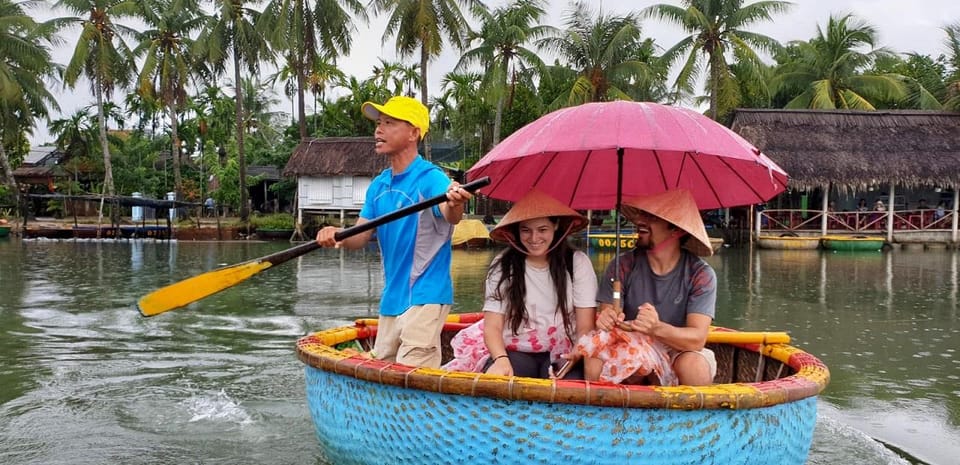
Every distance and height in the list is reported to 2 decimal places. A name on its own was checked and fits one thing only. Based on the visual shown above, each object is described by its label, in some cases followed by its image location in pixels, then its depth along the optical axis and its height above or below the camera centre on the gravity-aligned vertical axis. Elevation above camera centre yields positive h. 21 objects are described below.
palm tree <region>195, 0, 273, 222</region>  28.84 +6.56
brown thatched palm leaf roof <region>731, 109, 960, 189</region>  23.19 +2.36
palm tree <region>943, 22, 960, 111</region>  25.50 +5.37
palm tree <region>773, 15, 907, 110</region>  27.16 +5.38
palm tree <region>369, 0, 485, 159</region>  25.06 +6.38
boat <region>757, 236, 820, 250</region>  22.45 -0.57
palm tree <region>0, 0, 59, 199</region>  27.61 +5.49
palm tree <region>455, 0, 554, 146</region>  26.08 +5.93
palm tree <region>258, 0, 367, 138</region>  27.31 +6.71
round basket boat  2.91 -0.76
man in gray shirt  3.28 -0.26
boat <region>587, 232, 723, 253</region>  21.53 -0.53
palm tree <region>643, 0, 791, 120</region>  23.95 +5.80
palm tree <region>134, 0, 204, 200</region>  30.06 +6.52
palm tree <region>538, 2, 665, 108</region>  25.30 +5.48
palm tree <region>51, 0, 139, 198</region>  29.09 +6.40
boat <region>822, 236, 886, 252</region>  22.19 -0.57
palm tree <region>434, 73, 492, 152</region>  30.25 +4.40
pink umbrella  3.14 +0.29
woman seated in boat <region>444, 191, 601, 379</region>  3.49 -0.31
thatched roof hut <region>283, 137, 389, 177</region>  28.47 +2.24
